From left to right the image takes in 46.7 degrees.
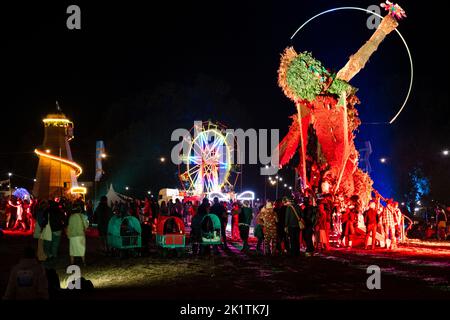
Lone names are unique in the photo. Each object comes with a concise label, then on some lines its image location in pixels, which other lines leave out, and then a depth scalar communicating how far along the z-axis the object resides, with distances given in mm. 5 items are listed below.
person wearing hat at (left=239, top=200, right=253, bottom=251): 17091
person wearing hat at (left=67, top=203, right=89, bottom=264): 13258
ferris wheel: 35503
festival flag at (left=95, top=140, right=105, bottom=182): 44828
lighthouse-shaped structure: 43250
